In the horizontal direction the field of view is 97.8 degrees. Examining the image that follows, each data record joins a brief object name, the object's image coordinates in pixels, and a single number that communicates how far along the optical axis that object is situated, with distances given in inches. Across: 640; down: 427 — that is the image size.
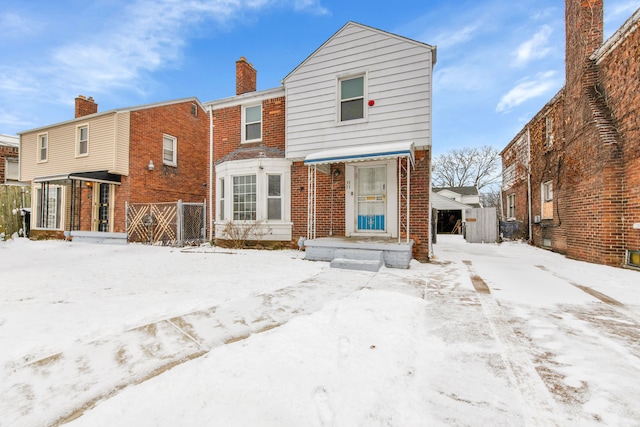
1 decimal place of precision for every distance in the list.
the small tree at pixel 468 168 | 1660.9
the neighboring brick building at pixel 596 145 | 256.1
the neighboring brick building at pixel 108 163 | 497.0
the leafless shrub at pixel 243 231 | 368.5
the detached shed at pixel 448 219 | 1039.0
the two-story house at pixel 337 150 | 292.0
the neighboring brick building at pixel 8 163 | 674.2
